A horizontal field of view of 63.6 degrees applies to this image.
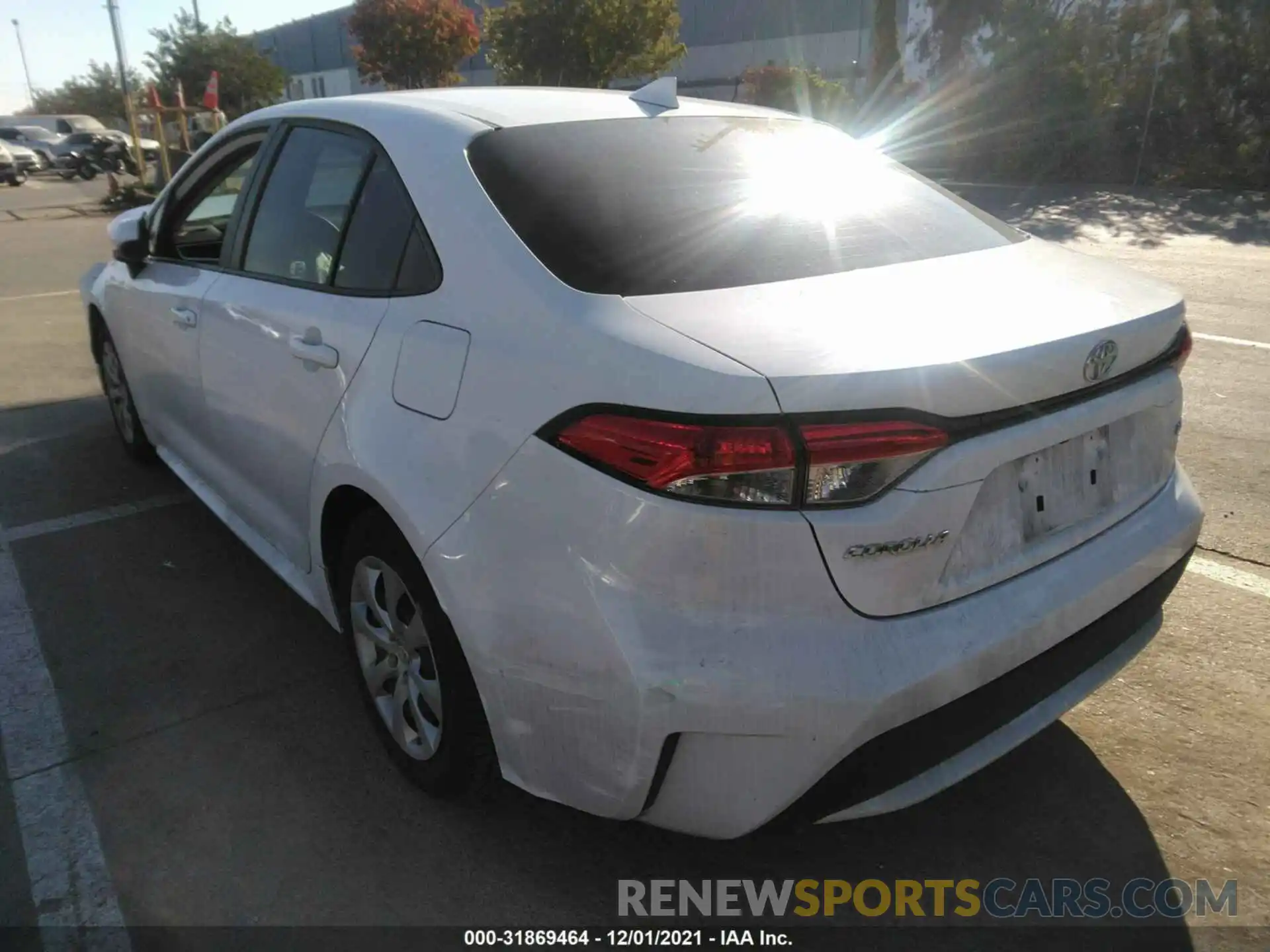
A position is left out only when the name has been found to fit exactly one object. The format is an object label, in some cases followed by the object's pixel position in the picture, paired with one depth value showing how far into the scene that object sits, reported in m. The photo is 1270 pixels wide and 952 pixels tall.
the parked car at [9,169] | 29.84
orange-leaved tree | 33.59
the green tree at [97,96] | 68.69
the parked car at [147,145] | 33.08
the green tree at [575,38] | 26.23
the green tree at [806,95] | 22.12
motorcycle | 29.09
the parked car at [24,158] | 30.95
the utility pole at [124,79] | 20.16
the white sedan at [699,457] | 1.78
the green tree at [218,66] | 44.75
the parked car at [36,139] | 36.28
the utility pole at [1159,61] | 16.77
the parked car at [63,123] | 40.43
